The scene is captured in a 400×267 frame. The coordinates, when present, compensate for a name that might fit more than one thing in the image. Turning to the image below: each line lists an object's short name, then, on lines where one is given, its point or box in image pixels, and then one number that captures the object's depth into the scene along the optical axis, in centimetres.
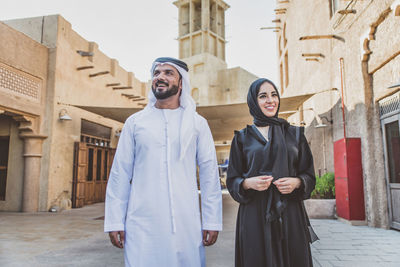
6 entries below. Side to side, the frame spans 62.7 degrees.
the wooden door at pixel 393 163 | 487
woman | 169
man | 179
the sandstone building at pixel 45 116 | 794
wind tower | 2386
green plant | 673
